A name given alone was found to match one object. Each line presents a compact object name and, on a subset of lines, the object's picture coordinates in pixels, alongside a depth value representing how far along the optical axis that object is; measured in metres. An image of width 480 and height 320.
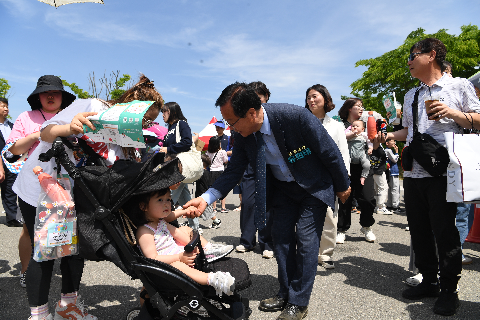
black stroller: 2.03
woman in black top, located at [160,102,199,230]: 4.49
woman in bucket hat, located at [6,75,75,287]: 2.57
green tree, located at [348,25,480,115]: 20.25
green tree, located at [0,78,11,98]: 20.94
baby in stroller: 2.20
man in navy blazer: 2.62
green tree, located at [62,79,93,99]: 19.10
